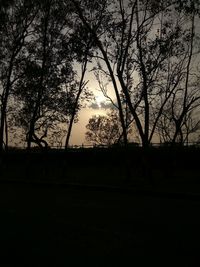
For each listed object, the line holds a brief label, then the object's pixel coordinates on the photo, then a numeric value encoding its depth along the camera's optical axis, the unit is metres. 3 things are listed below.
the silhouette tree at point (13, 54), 15.59
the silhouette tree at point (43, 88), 15.00
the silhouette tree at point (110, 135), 32.35
